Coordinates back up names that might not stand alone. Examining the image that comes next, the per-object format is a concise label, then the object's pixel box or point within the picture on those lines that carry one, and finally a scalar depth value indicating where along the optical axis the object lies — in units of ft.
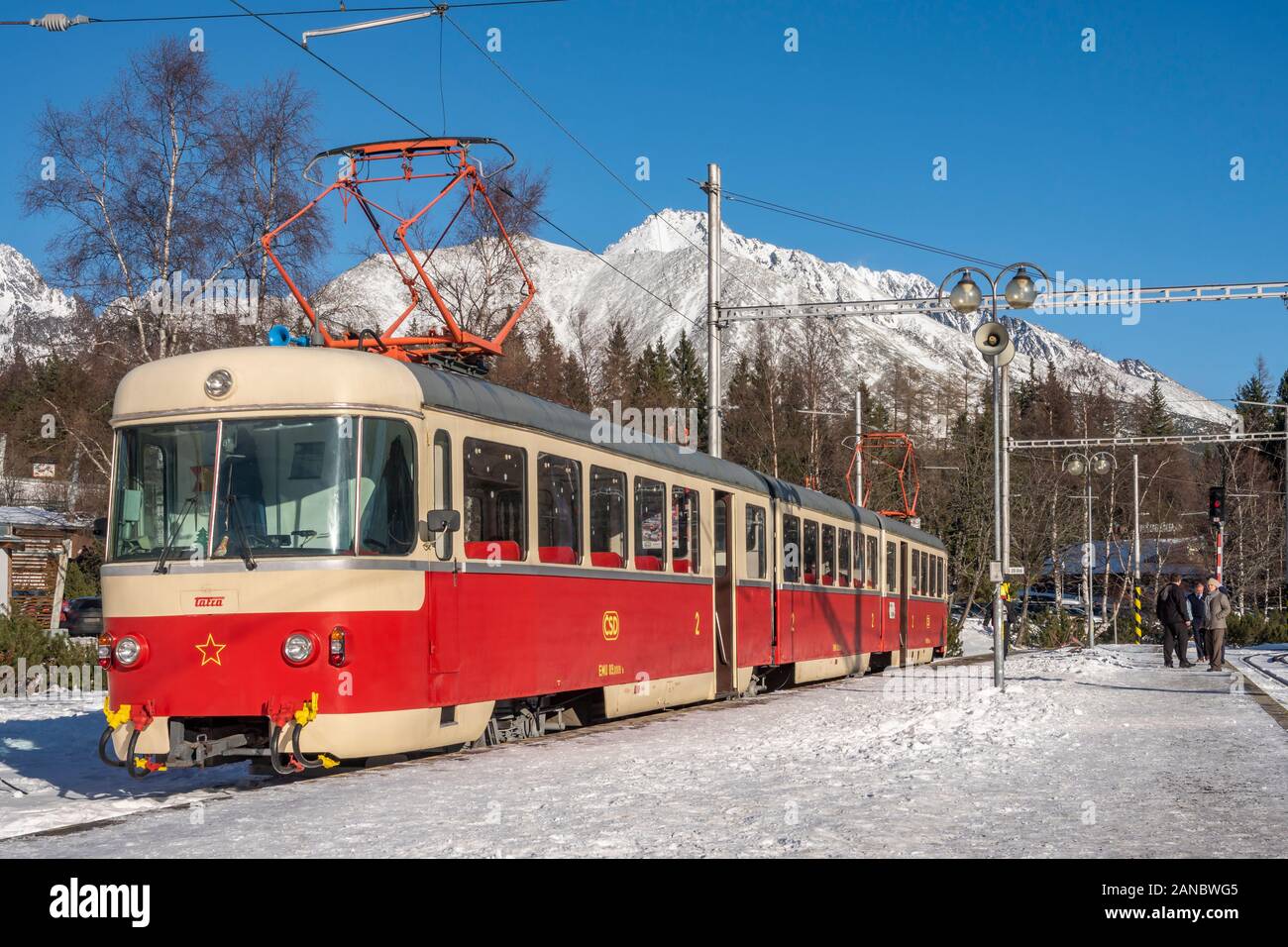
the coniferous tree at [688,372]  346.13
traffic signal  118.73
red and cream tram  32.48
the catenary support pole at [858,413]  135.74
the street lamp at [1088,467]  137.28
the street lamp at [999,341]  66.49
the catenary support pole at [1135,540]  186.70
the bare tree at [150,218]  102.73
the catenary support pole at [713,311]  77.77
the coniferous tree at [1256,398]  308.40
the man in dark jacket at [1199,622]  103.35
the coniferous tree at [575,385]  165.91
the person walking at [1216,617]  87.15
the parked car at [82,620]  123.13
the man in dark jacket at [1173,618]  96.68
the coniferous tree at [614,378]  193.53
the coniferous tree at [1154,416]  306.16
